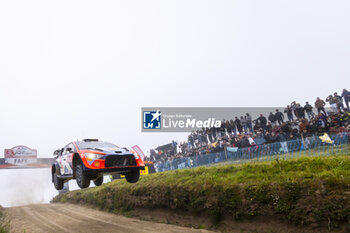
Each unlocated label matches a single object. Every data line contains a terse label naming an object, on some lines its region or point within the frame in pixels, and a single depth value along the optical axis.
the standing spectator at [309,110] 18.76
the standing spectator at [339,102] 16.94
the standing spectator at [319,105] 18.05
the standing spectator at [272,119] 20.84
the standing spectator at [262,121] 21.29
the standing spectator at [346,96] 16.65
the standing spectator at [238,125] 23.86
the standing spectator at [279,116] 20.52
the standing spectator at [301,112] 19.10
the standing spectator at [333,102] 17.36
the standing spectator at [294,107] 19.50
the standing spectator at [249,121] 23.19
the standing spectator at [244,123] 23.54
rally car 6.36
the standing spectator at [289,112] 20.00
